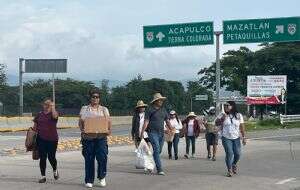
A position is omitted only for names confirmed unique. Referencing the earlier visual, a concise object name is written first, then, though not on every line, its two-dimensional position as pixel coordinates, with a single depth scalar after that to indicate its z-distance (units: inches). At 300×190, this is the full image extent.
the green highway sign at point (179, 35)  1299.2
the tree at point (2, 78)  2961.6
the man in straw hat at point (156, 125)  579.8
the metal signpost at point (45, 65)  2819.9
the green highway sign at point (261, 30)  1284.4
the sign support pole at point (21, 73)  2454.0
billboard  2477.9
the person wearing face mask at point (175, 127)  765.9
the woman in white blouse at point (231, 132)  581.3
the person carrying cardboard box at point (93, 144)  492.7
